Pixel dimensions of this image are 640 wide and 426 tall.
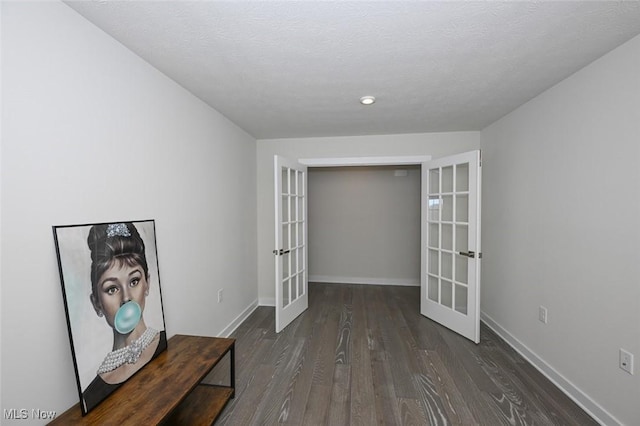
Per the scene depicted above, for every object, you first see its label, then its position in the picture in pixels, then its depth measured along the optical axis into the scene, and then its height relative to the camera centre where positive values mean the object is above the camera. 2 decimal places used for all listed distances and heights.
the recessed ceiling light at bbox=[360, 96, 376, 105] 2.41 +0.93
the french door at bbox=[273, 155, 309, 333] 3.01 -0.45
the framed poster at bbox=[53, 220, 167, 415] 1.28 -0.52
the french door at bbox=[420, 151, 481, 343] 2.81 -0.47
